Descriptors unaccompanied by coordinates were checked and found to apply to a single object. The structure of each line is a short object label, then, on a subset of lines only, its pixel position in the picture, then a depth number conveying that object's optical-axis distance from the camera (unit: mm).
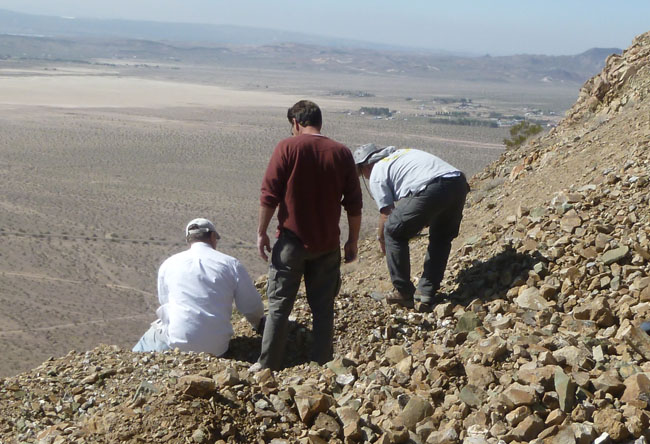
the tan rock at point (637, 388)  3369
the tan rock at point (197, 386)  3475
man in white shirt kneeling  4719
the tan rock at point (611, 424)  3211
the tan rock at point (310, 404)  3537
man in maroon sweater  4445
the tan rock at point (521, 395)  3389
